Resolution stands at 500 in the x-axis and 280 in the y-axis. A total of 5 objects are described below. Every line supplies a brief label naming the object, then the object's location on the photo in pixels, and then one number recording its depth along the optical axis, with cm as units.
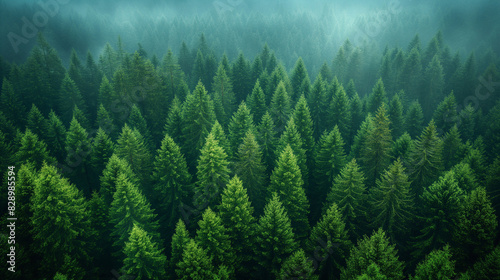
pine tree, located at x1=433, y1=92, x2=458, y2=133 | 4338
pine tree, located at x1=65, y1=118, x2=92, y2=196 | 3231
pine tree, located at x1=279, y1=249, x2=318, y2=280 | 1911
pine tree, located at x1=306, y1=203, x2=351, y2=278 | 2136
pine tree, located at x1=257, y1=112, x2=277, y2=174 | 3350
